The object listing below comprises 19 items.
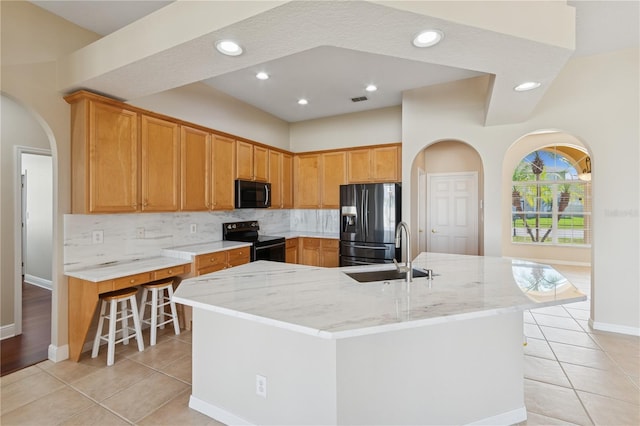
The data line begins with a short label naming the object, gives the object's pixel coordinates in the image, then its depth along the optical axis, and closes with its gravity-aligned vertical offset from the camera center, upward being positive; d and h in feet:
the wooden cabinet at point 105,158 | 8.54 +1.67
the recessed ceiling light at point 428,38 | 5.78 +3.55
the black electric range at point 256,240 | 13.53 -1.33
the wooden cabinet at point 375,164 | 14.96 +2.57
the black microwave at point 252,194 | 13.62 +0.90
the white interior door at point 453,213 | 18.58 -0.04
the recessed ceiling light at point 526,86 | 8.11 +3.58
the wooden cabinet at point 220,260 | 10.75 -1.88
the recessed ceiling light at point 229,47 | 6.18 +3.60
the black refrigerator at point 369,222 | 13.84 -0.46
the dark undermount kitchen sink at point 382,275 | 7.02 -1.56
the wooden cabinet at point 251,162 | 13.93 +2.56
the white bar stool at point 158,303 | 9.52 -3.16
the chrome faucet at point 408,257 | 6.34 -0.99
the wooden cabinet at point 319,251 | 15.98 -2.17
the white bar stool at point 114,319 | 8.35 -3.21
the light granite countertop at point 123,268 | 8.28 -1.73
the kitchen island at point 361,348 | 4.75 -2.51
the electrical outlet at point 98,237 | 9.40 -0.77
